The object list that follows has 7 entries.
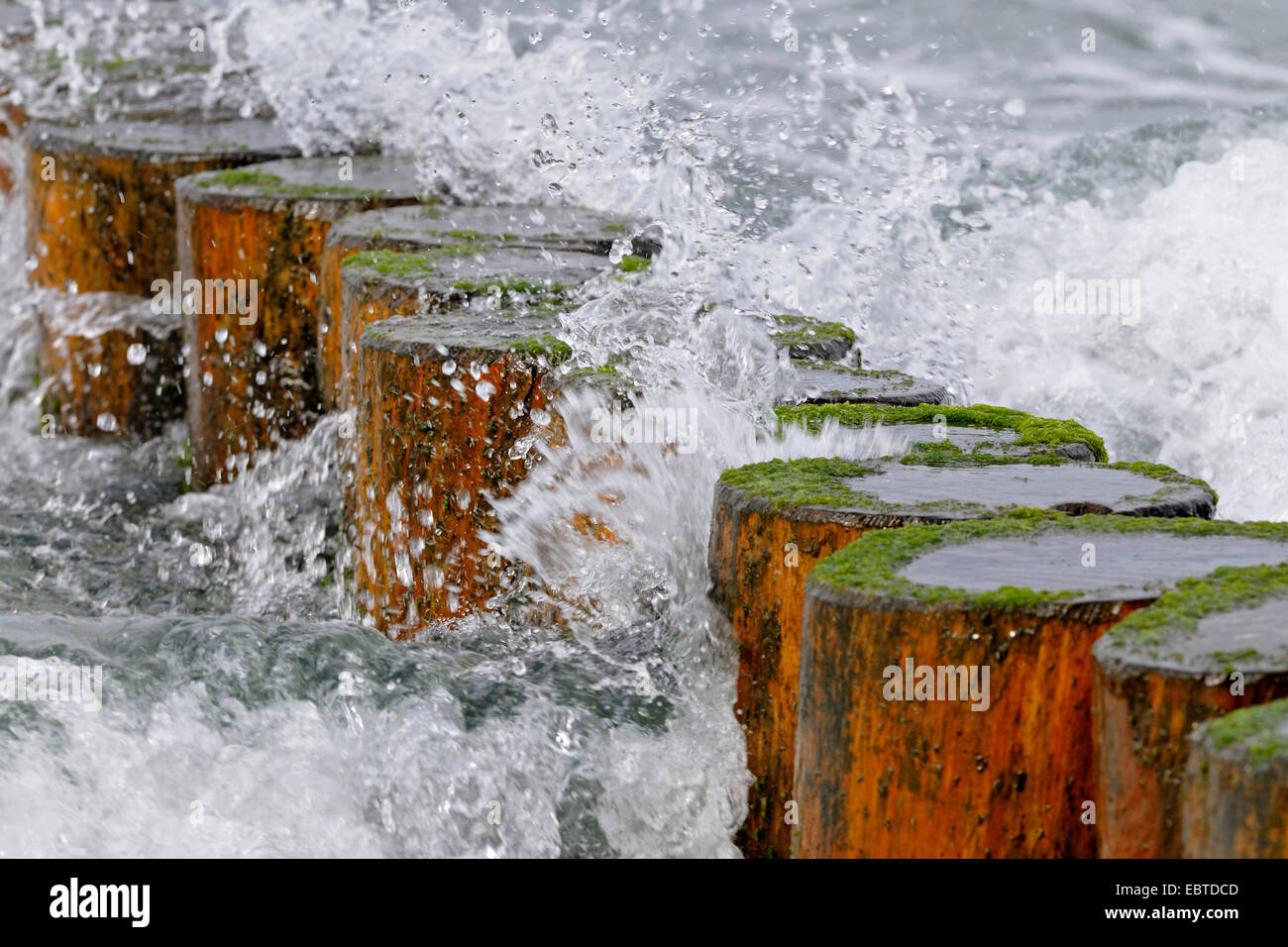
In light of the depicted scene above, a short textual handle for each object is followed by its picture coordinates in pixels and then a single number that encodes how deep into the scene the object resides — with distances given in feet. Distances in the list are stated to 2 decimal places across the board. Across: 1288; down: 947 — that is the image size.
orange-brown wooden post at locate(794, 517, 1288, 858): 12.54
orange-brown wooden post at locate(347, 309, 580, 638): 20.97
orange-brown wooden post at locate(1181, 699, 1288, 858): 9.88
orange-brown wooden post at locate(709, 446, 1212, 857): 15.35
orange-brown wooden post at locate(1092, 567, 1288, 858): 11.09
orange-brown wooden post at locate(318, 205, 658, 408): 27.12
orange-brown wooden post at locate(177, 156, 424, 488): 31.53
